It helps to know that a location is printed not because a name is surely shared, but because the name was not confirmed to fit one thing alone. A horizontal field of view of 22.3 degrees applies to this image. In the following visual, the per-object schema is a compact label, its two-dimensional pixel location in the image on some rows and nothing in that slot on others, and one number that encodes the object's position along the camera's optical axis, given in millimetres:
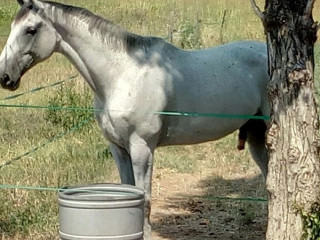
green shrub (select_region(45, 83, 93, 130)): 9227
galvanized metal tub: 4312
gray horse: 5703
